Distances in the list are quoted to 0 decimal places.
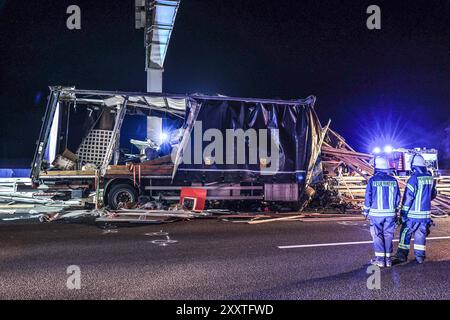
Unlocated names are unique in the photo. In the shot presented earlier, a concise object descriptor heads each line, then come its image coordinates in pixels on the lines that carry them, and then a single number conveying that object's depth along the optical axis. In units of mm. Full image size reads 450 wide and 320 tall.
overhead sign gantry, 13242
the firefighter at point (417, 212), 5188
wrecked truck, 10156
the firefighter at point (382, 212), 4984
